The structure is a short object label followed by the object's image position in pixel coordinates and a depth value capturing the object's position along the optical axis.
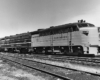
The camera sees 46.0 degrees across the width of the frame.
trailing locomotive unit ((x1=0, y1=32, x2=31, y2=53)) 20.68
